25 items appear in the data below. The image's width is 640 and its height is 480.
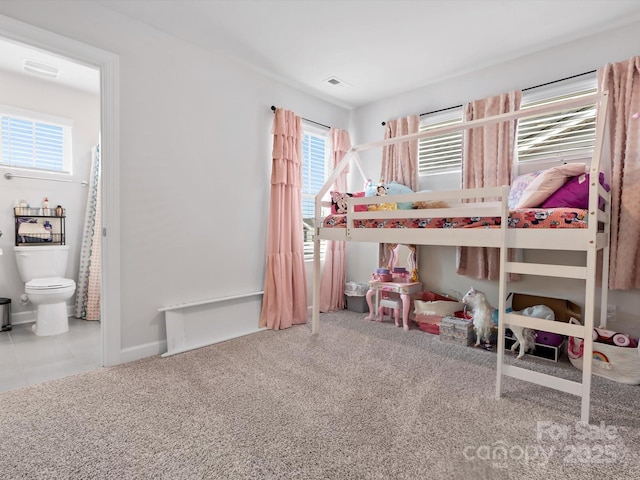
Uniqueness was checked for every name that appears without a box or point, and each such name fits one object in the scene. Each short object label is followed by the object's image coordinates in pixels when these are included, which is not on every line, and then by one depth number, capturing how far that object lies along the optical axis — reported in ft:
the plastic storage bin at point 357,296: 11.65
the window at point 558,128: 7.96
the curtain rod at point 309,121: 10.02
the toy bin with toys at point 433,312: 9.46
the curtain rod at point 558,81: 7.83
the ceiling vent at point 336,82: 10.22
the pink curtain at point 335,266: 11.72
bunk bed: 5.18
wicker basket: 6.35
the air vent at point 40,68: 9.27
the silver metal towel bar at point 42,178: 9.86
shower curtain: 10.51
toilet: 8.93
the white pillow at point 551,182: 6.53
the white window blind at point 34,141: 9.97
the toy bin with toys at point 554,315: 7.53
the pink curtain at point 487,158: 8.76
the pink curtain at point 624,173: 7.04
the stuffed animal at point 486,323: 7.68
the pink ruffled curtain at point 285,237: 9.83
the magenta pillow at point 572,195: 6.39
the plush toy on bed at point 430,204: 8.23
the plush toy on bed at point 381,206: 8.54
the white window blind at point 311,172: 11.50
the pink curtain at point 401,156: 10.75
